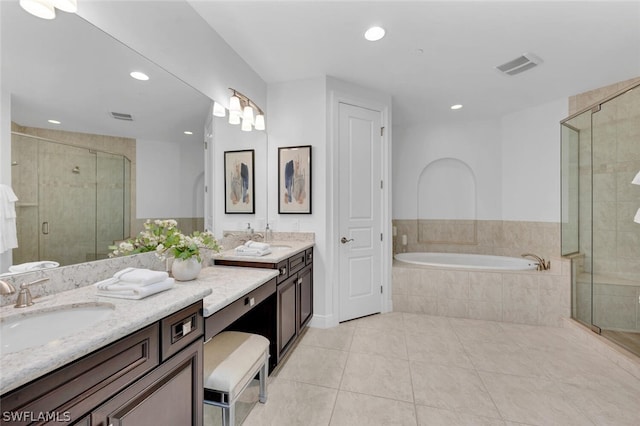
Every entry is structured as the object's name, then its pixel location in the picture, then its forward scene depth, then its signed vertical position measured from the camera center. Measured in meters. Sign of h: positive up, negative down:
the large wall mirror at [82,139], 1.05 +0.35
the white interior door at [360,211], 2.96 +0.01
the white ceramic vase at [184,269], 1.49 -0.32
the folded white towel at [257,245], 2.14 -0.28
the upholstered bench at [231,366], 1.30 -0.81
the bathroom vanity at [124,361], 0.62 -0.45
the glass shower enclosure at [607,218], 2.54 -0.06
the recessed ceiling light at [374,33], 2.12 +1.44
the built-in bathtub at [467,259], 3.67 -0.71
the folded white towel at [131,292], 1.06 -0.33
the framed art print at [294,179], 2.85 +0.34
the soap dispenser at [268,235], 2.89 -0.26
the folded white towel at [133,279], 1.09 -0.29
